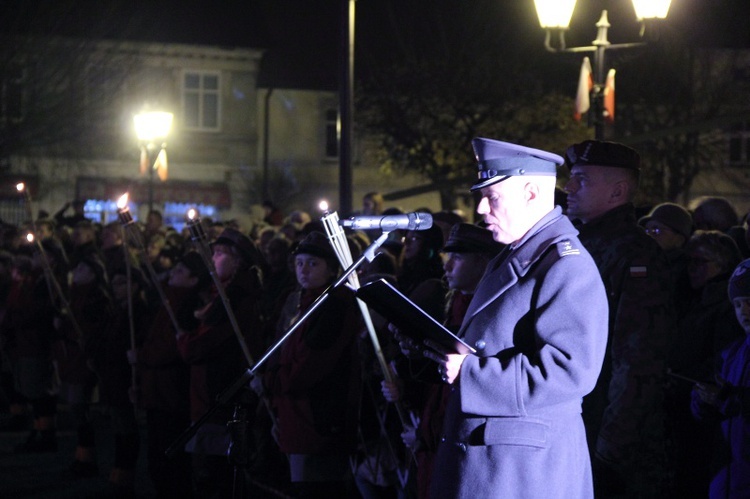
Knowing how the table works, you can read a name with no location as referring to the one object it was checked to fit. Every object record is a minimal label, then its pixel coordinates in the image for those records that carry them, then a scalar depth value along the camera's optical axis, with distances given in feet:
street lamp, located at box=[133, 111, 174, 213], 65.87
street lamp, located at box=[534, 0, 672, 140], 37.14
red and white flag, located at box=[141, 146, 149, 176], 71.97
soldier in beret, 15.69
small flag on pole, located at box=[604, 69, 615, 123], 39.37
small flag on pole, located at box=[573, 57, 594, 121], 47.55
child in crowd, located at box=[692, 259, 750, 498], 17.11
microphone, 13.89
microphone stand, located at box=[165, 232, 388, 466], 14.39
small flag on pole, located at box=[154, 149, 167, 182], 75.82
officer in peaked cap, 12.20
